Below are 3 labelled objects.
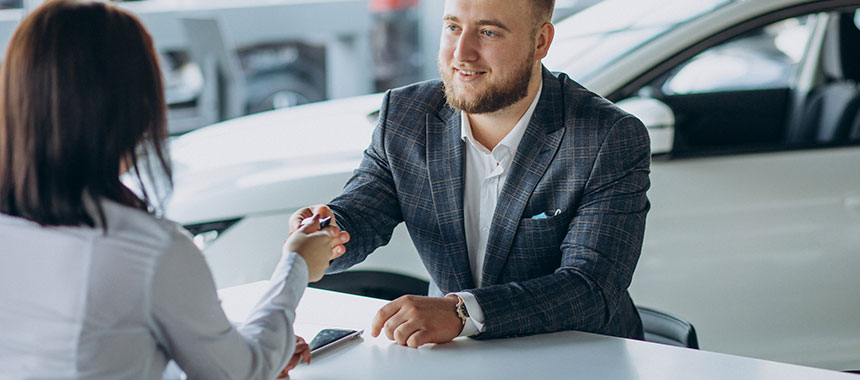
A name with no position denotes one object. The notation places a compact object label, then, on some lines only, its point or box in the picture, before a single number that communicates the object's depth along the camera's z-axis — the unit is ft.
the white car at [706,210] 9.10
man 6.43
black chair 7.25
